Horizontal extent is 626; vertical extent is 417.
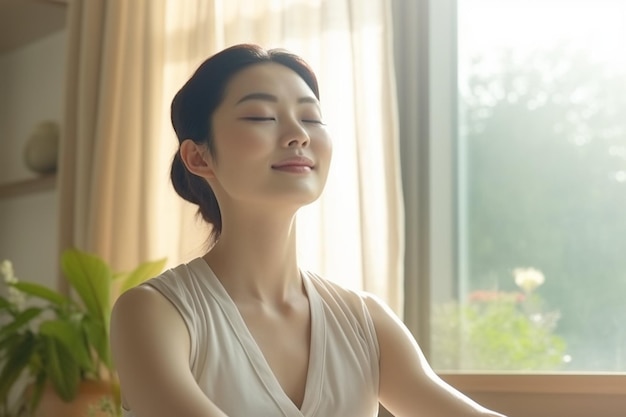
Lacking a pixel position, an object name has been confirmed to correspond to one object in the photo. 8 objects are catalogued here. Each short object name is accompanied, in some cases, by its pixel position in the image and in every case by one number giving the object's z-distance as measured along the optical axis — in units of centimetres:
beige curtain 271
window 215
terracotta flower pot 262
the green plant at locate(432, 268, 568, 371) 222
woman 132
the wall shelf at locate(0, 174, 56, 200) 359
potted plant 251
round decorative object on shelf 353
